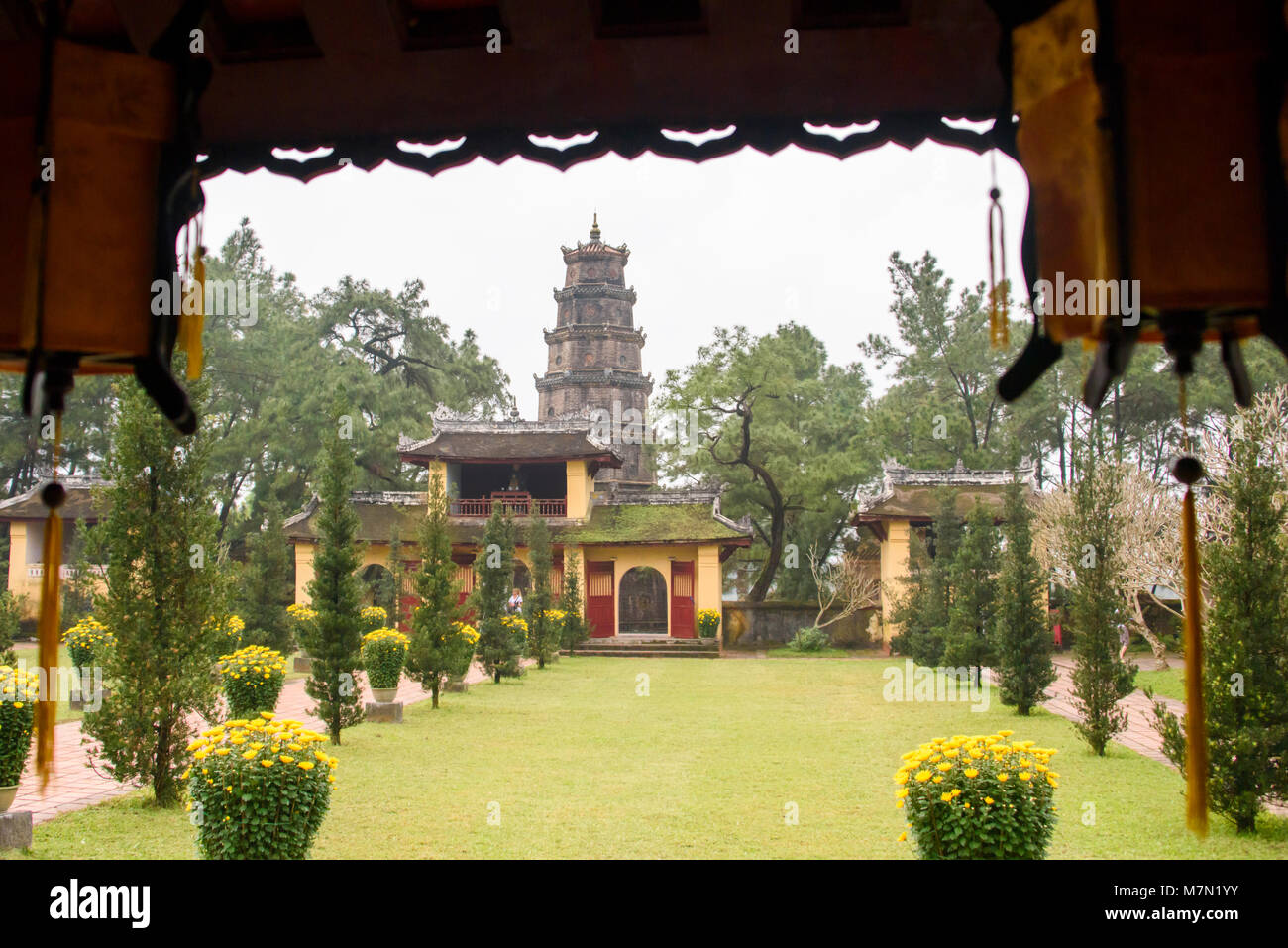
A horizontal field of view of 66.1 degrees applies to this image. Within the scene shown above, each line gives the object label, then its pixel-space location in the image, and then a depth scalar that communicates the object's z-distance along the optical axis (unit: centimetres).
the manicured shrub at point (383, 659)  1380
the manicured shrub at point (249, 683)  1115
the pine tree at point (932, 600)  1959
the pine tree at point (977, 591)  1602
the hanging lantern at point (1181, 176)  155
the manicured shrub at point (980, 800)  512
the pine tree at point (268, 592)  2012
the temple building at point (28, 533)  2858
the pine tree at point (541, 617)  2147
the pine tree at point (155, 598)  769
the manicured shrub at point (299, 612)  1930
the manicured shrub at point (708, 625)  2589
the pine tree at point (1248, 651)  703
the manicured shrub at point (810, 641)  2603
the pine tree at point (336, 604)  1128
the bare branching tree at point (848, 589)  2641
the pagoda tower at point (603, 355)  3581
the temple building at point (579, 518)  2677
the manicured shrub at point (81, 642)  1388
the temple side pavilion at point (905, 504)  2570
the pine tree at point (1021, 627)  1347
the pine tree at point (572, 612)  2467
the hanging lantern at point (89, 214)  174
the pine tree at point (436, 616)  1452
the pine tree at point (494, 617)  1827
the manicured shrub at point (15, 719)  664
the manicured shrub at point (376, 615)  1842
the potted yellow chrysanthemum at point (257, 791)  553
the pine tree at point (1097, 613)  1076
